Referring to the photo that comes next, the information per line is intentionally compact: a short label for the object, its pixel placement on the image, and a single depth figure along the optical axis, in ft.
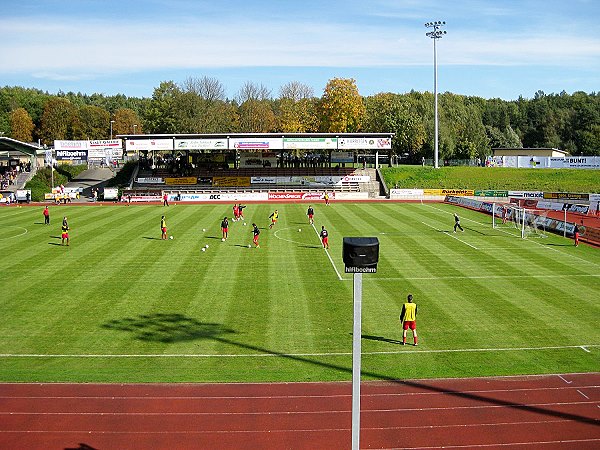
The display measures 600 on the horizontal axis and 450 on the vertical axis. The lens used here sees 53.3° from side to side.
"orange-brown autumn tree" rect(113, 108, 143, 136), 441.68
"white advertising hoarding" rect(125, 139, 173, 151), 223.92
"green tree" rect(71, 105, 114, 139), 416.87
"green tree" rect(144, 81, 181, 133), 351.69
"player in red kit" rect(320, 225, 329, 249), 110.11
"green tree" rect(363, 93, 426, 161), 338.13
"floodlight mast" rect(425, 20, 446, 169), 246.27
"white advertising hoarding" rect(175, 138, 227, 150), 223.10
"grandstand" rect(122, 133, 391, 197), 224.33
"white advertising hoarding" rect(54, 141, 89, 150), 260.62
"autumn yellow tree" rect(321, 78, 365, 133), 311.68
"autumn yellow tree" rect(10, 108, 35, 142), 403.95
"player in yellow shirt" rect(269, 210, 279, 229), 137.32
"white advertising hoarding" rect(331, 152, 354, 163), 256.19
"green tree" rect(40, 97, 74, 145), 409.49
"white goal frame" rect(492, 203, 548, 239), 132.05
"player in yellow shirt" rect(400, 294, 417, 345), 57.26
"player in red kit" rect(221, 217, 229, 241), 119.75
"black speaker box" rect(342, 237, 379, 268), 29.89
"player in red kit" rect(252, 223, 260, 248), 114.01
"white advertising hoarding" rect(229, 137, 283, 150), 224.12
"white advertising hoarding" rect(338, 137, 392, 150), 226.99
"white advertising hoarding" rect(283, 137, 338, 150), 224.53
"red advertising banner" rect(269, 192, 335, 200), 220.64
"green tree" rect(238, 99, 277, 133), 377.71
